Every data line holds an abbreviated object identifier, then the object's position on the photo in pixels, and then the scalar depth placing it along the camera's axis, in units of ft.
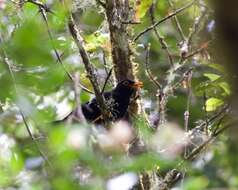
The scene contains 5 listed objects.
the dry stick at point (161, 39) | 24.57
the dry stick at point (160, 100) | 22.89
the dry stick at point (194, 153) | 18.42
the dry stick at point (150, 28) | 23.30
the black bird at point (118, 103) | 25.01
